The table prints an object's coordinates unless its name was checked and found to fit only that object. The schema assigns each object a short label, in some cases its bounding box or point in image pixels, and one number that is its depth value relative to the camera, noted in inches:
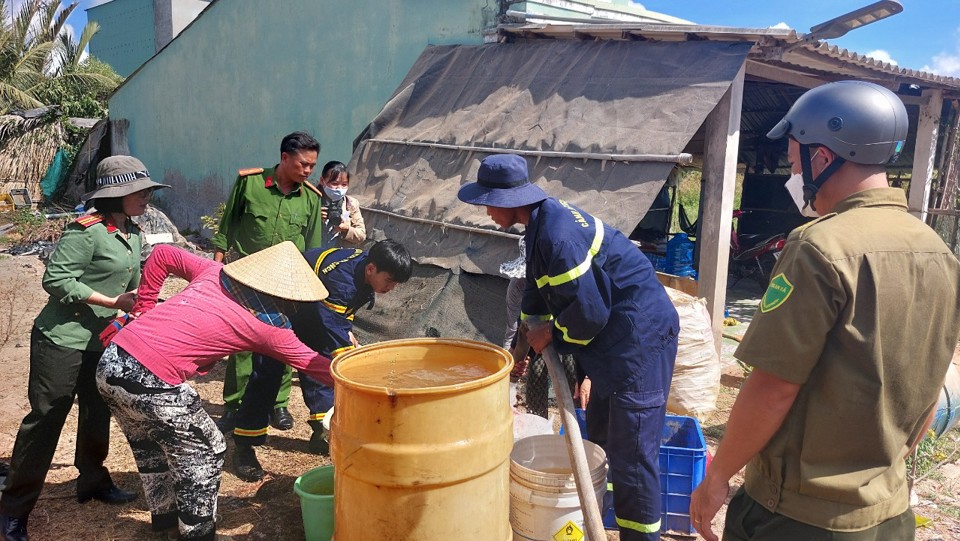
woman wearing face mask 216.7
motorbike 364.8
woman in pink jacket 105.6
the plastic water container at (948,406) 152.7
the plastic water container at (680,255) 354.6
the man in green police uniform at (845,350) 57.2
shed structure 190.2
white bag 181.6
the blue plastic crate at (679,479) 126.6
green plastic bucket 112.9
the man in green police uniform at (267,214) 173.5
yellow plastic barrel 80.7
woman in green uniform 119.8
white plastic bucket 109.7
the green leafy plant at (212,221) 418.1
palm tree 724.7
